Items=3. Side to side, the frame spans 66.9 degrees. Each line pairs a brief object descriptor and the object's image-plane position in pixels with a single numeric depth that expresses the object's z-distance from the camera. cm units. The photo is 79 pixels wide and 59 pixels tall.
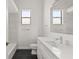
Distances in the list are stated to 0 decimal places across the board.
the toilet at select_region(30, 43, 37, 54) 294
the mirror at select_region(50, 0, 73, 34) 125
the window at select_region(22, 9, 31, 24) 369
